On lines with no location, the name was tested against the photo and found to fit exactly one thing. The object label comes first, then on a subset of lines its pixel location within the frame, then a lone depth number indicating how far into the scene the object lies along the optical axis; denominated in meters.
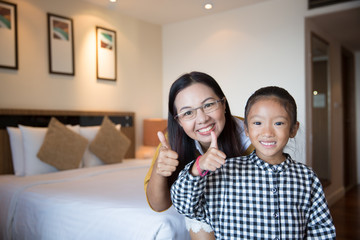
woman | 1.15
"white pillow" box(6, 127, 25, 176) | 2.65
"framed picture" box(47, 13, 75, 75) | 3.07
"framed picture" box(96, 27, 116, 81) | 3.49
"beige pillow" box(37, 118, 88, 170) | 2.71
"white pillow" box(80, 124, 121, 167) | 3.04
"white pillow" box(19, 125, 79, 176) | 2.66
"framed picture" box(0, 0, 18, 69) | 2.70
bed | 1.58
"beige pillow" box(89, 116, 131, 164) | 3.10
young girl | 0.94
